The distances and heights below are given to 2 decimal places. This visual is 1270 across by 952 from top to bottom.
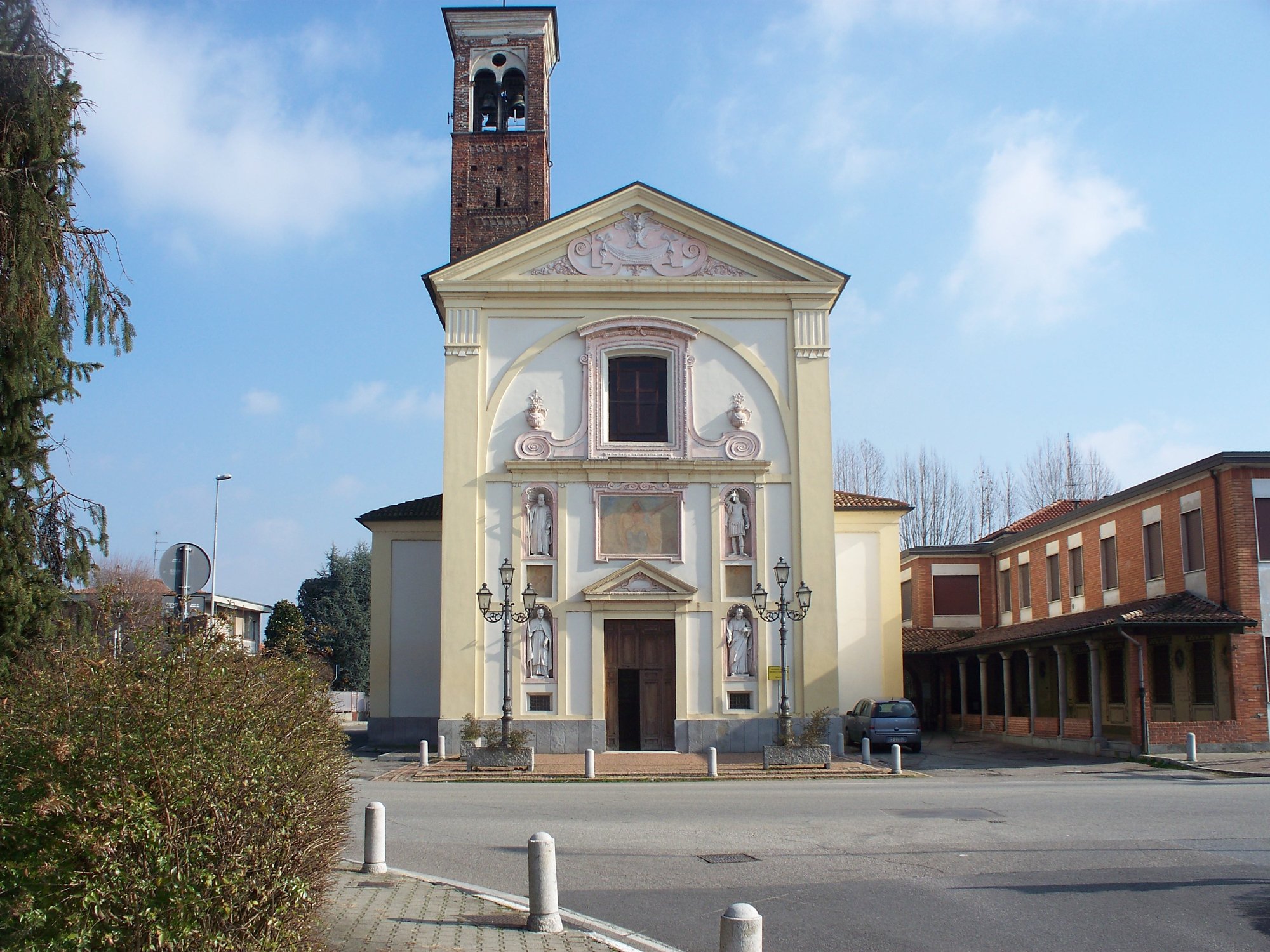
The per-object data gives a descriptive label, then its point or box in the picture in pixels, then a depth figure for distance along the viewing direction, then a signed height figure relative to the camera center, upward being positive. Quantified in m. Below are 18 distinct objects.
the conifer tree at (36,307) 10.25 +3.13
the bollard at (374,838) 10.60 -1.69
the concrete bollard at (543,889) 8.31 -1.70
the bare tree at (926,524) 60.69 +6.13
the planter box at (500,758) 23.92 -2.20
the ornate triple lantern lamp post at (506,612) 25.62 +0.83
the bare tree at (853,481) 61.31 +8.50
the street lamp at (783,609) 25.28 +0.85
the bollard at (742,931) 5.86 -1.41
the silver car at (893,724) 29.23 -1.97
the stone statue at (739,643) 28.52 +0.07
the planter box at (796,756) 23.83 -2.23
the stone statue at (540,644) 28.30 +0.09
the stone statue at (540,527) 28.83 +2.95
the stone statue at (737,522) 29.09 +3.03
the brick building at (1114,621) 25.84 +0.56
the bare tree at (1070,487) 59.69 +7.87
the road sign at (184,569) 10.12 +0.71
